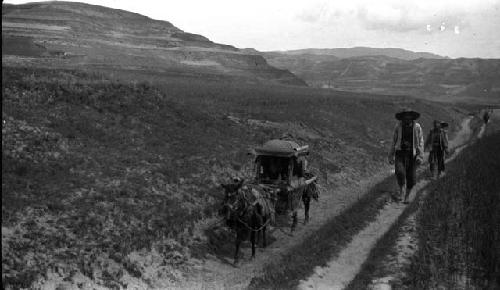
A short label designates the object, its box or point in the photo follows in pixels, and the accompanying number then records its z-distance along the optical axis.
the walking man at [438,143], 22.95
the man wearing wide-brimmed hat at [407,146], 17.12
